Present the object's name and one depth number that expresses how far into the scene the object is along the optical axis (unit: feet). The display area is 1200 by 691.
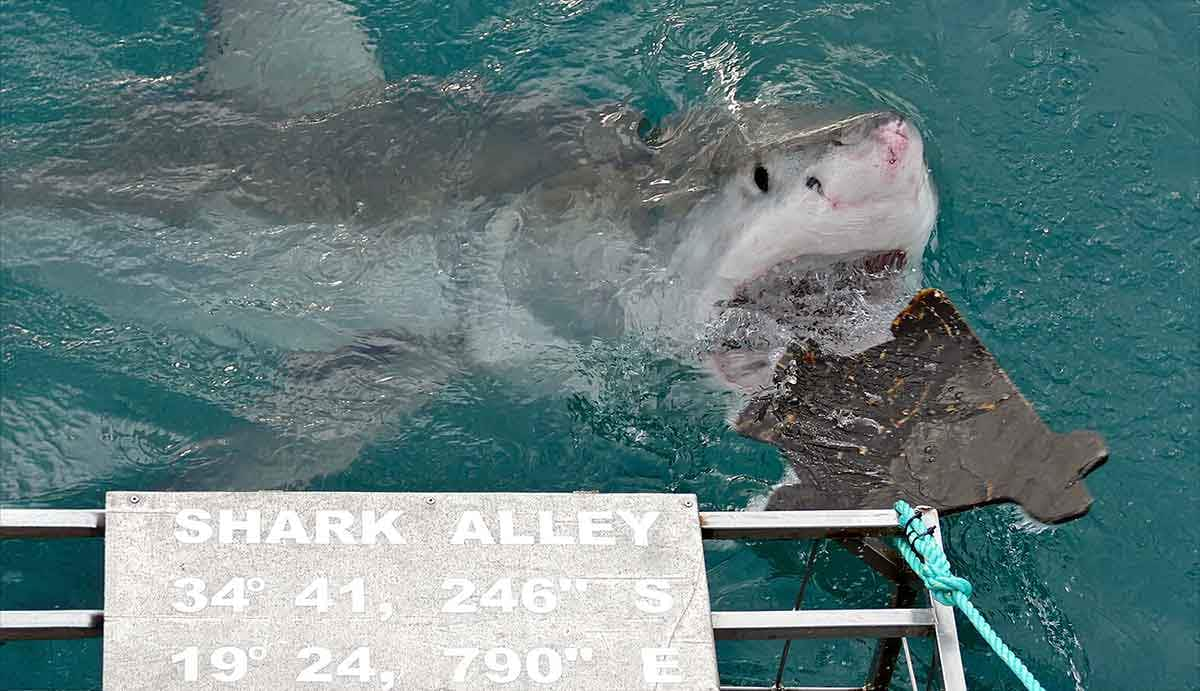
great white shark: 15.23
